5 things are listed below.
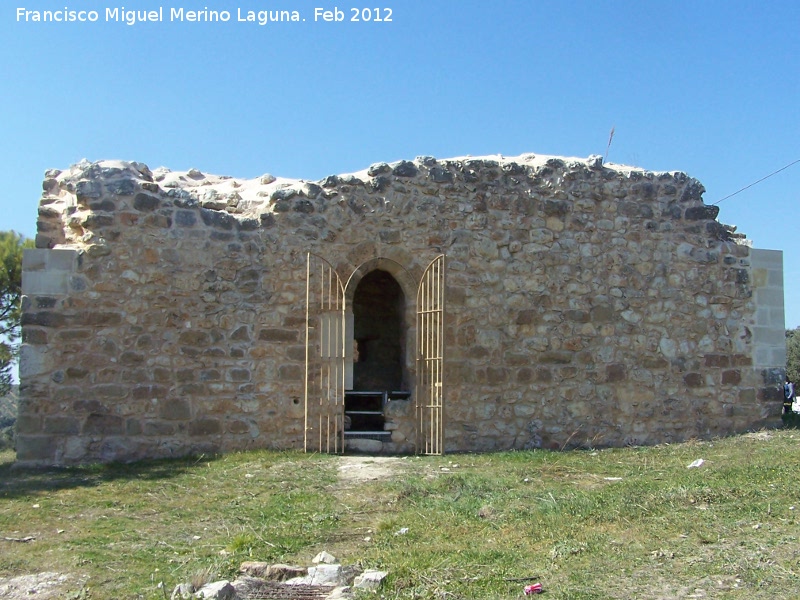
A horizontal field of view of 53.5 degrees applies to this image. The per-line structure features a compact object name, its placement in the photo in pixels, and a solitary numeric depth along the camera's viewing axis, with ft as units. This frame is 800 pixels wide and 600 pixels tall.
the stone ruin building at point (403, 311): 27.48
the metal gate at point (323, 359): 28.78
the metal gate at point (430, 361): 28.97
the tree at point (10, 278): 44.29
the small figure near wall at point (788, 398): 44.39
